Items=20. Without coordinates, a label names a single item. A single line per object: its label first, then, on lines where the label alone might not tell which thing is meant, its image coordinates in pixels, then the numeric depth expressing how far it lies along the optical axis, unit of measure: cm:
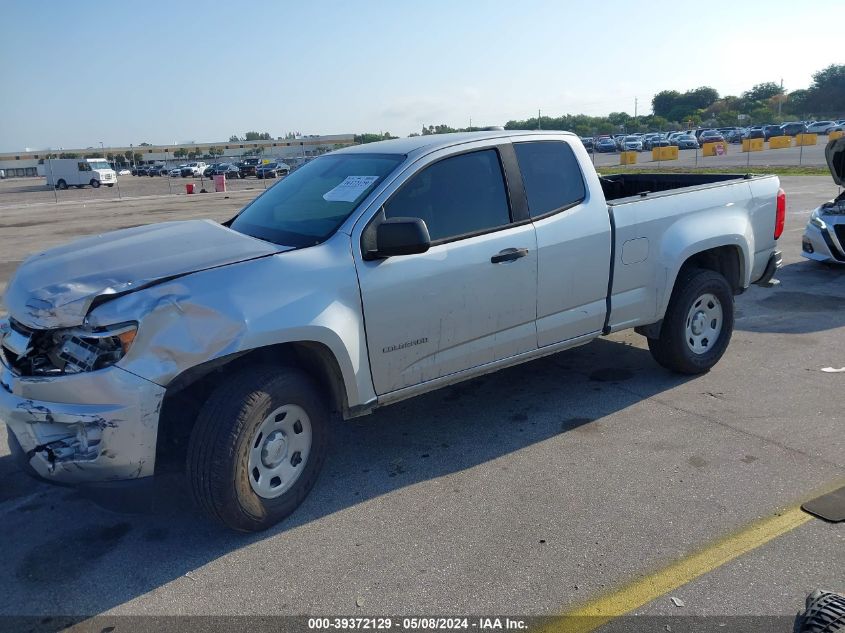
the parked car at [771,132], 6216
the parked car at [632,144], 5772
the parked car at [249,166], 5850
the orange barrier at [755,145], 4541
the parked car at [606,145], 5984
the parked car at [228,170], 5868
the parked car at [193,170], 6381
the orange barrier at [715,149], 4100
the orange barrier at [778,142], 4609
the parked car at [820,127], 6116
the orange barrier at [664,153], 4078
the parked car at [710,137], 5822
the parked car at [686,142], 5572
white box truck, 4853
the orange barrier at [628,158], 3894
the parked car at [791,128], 6259
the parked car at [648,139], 6048
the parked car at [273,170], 5412
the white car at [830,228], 938
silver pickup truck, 338
